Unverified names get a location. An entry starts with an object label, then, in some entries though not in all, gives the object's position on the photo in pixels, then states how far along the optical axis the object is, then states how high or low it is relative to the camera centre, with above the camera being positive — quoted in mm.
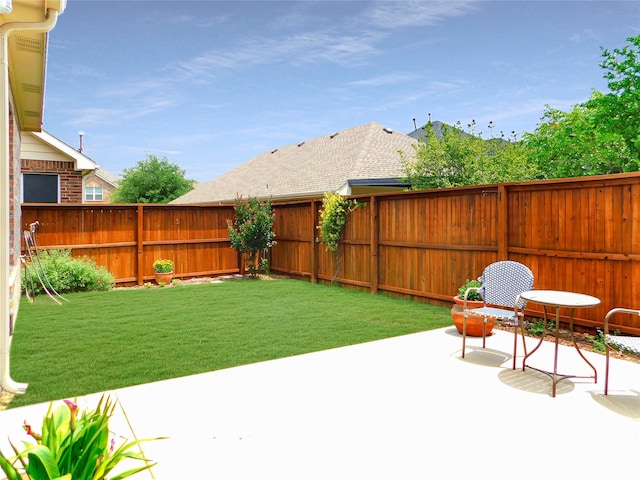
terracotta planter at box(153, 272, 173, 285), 11594 -1162
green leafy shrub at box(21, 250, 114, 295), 9584 -901
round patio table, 4105 -650
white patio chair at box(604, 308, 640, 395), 3606 -894
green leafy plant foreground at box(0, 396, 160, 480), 1758 -868
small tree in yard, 12188 +6
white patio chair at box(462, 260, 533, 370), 5262 -641
